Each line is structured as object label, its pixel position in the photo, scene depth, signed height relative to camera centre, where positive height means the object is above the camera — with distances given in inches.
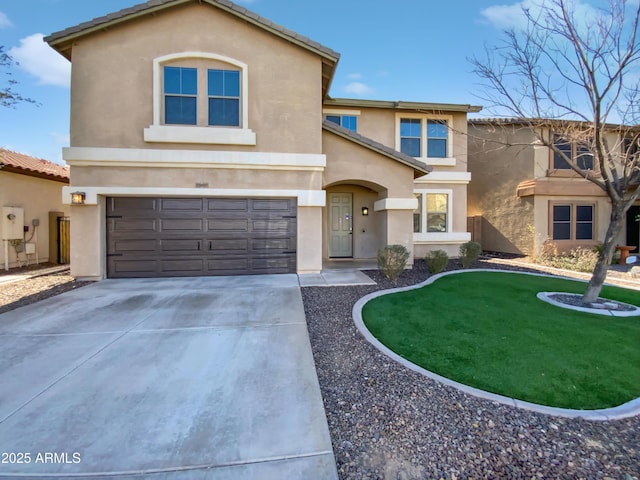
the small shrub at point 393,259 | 343.3 -26.1
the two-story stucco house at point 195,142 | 336.5 +102.8
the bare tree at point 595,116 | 246.7 +108.9
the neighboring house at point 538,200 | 559.2 +68.1
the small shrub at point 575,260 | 471.2 -37.1
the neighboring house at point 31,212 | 417.4 +31.0
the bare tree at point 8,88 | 320.5 +153.2
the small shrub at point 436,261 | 385.1 -30.9
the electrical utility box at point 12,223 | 410.6 +12.9
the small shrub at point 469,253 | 434.0 -23.4
